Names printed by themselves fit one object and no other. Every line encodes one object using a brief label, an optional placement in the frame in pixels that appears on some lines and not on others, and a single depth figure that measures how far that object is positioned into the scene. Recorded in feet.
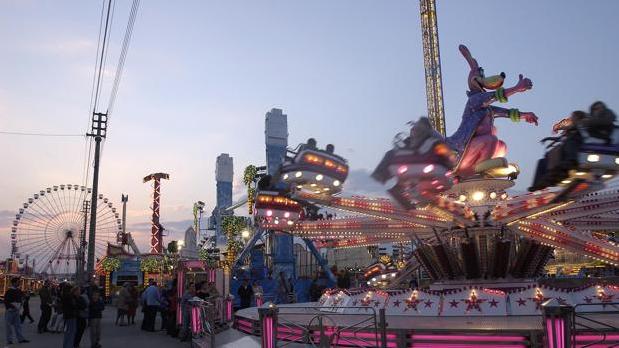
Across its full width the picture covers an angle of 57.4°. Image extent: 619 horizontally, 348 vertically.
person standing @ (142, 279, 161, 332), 62.90
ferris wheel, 158.40
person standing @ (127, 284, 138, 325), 73.36
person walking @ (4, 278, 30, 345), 49.52
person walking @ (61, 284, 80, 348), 42.52
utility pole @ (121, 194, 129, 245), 262.26
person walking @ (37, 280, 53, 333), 64.03
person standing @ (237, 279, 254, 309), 77.51
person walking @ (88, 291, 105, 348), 45.91
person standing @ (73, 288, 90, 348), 43.50
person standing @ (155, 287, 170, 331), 62.44
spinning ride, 48.55
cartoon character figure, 54.54
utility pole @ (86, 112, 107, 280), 79.71
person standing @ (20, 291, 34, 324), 73.15
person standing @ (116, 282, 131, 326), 71.97
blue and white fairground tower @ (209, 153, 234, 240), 191.72
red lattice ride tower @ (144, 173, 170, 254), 240.14
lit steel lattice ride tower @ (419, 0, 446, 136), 124.06
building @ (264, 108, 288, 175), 110.73
